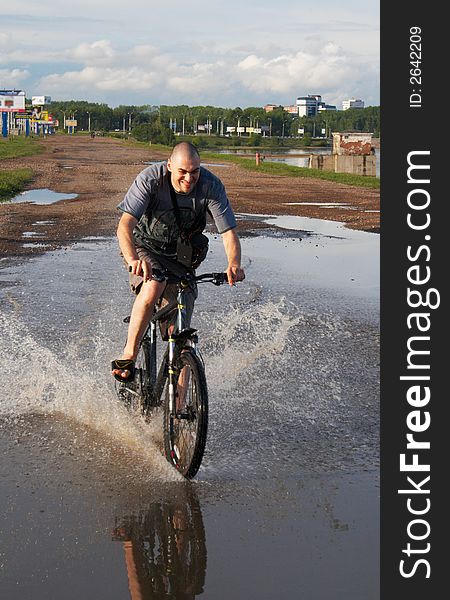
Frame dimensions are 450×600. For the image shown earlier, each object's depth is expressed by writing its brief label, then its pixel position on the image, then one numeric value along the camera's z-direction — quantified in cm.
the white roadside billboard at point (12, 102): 13900
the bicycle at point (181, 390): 533
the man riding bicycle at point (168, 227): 558
